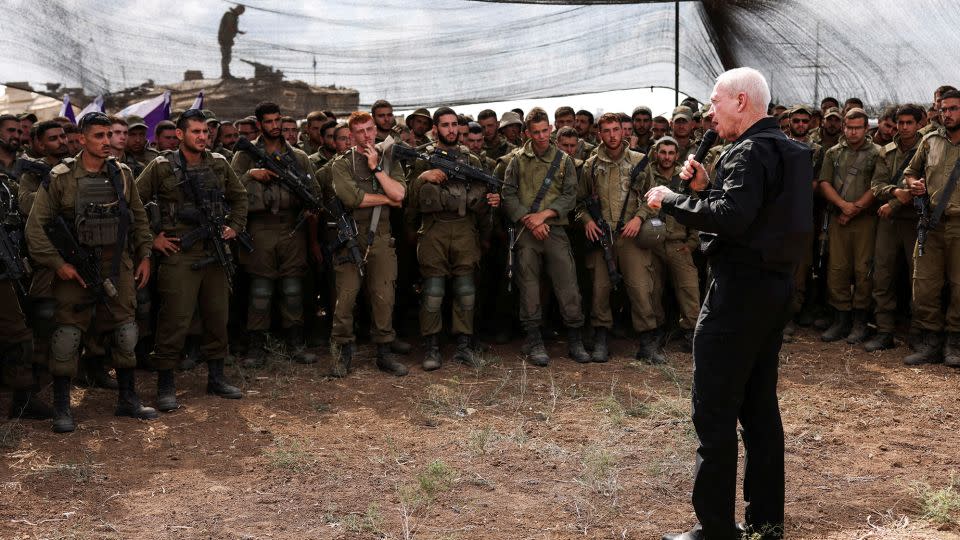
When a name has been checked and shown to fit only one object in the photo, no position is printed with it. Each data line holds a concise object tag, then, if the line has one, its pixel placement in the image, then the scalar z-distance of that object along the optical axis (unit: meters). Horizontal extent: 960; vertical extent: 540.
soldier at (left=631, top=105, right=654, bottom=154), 9.65
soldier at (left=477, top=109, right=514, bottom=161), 9.42
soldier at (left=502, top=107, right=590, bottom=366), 7.86
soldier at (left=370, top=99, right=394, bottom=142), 8.30
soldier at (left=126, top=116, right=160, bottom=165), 7.96
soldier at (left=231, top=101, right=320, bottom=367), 7.57
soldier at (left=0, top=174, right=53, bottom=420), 6.37
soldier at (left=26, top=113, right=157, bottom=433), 5.97
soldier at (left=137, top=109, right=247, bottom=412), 6.63
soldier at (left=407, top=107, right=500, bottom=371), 7.72
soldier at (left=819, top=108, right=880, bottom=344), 8.31
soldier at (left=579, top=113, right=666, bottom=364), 7.87
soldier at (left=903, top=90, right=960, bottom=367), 7.42
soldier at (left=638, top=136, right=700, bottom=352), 8.03
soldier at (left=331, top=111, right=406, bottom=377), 7.36
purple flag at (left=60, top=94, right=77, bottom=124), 9.47
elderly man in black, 3.70
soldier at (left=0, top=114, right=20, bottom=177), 6.78
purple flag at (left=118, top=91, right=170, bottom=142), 9.79
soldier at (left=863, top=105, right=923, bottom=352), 7.99
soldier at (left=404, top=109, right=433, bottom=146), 9.49
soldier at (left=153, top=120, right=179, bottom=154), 8.12
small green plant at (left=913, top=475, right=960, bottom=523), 4.48
